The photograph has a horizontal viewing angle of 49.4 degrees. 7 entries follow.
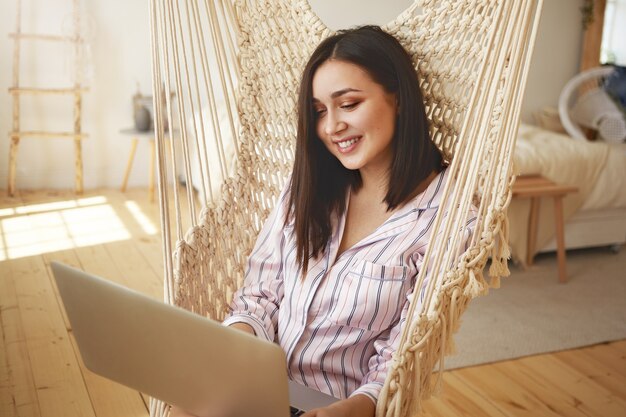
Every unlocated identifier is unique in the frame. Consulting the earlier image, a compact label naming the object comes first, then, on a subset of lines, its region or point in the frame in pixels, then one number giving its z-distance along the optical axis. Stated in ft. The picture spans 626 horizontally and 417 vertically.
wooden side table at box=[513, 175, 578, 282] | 9.87
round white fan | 13.70
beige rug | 8.05
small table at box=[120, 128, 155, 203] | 13.62
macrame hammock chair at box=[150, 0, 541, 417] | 3.60
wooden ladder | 13.25
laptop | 2.86
